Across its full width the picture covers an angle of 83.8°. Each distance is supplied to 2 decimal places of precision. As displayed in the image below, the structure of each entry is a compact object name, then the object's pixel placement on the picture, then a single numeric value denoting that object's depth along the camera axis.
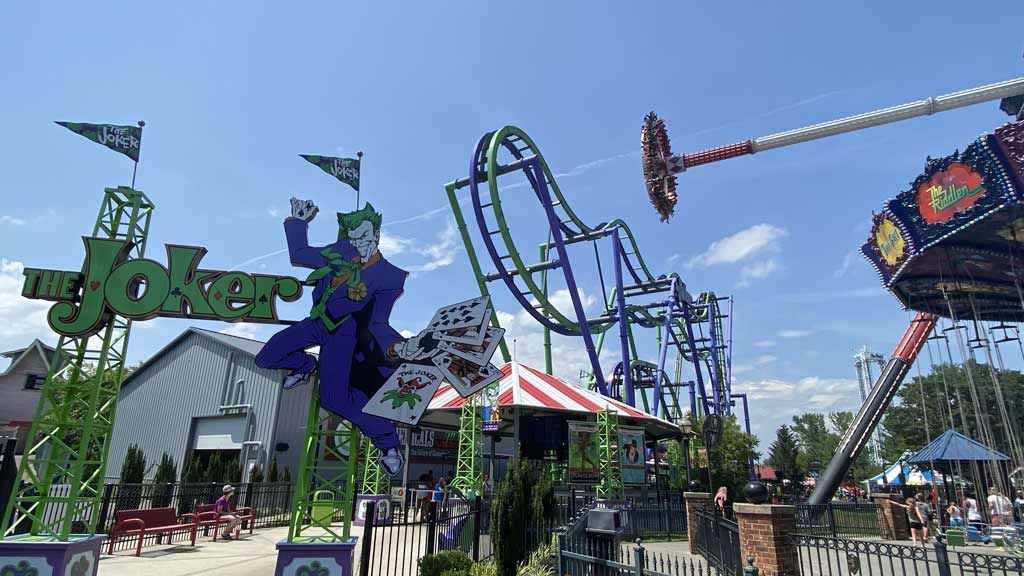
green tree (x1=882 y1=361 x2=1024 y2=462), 53.84
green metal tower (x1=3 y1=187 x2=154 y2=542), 7.86
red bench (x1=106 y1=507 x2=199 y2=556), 11.85
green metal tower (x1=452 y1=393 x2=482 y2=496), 15.91
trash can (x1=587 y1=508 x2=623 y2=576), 6.93
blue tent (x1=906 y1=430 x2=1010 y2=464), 22.89
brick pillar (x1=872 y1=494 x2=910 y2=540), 16.52
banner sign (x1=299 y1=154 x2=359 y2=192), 9.20
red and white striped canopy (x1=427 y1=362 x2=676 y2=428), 19.02
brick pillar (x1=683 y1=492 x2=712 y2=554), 12.96
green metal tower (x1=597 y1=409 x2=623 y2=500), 17.34
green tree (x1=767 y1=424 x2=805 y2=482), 49.31
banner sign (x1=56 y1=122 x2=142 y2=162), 9.01
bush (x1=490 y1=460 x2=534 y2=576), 8.23
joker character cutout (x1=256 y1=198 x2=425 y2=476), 8.17
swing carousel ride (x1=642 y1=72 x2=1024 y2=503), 14.32
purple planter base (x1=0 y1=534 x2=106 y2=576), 7.38
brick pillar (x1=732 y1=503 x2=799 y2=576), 7.80
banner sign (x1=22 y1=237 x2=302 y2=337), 8.53
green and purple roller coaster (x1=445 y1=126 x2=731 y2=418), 24.83
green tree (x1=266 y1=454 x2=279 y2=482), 22.09
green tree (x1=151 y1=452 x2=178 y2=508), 16.78
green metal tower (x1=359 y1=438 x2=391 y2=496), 18.00
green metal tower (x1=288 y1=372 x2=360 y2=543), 7.76
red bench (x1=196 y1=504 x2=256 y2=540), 14.28
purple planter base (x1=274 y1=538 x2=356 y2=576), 7.45
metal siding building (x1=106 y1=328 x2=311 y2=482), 24.45
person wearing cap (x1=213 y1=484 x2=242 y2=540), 14.28
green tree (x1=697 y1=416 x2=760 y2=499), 27.77
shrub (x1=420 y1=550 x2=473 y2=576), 7.84
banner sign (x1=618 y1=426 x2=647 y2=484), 18.88
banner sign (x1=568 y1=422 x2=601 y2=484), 17.81
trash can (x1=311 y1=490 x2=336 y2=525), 7.85
